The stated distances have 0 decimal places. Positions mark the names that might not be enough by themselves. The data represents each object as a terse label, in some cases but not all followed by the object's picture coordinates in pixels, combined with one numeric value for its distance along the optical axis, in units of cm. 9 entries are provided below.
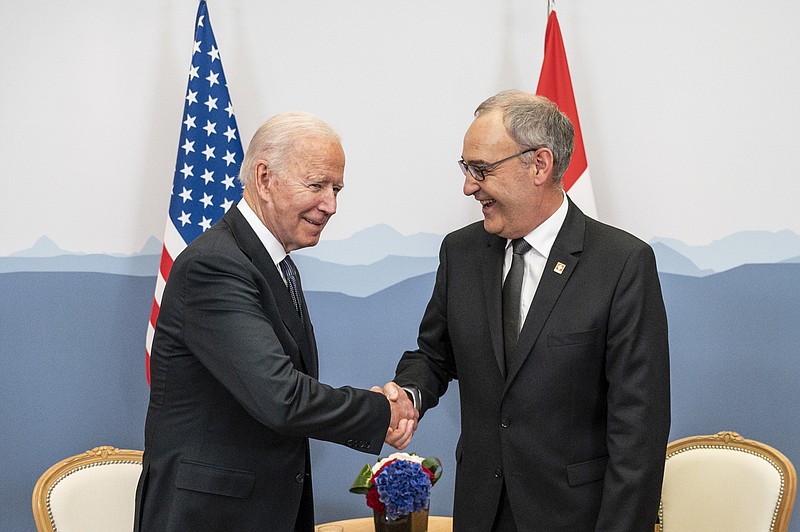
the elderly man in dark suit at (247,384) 208
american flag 362
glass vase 289
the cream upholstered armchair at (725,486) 324
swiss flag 366
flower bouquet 282
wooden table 332
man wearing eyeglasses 219
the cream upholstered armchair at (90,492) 321
